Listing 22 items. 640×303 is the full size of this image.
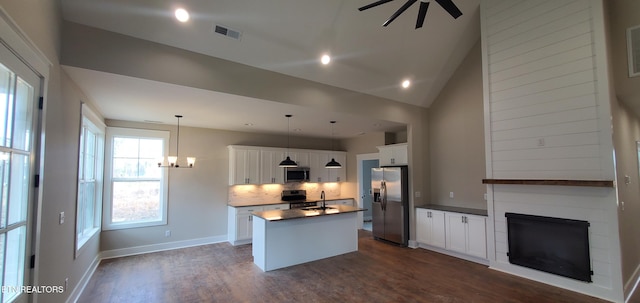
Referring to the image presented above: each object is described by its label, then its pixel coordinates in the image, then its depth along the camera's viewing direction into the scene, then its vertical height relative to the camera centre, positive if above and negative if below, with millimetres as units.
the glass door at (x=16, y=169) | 1813 +0
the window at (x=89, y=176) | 3855 -116
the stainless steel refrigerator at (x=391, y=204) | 5875 -806
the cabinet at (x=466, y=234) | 4742 -1188
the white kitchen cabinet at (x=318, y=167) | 7652 +2
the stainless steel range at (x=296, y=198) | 6945 -792
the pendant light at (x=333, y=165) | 5586 +39
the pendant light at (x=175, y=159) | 5172 +147
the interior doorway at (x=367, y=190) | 8598 -715
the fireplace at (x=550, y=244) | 3566 -1080
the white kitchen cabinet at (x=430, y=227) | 5352 -1194
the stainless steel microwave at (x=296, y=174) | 7164 -177
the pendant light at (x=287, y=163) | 5250 +80
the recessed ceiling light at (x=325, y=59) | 4203 +1628
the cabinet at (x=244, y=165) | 6418 +58
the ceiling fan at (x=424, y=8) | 2562 +1498
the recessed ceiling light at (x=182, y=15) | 3092 +1704
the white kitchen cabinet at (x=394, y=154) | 6125 +279
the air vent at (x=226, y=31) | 3391 +1672
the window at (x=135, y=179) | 5320 -221
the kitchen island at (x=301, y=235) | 4504 -1181
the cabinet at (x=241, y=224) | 6004 -1222
